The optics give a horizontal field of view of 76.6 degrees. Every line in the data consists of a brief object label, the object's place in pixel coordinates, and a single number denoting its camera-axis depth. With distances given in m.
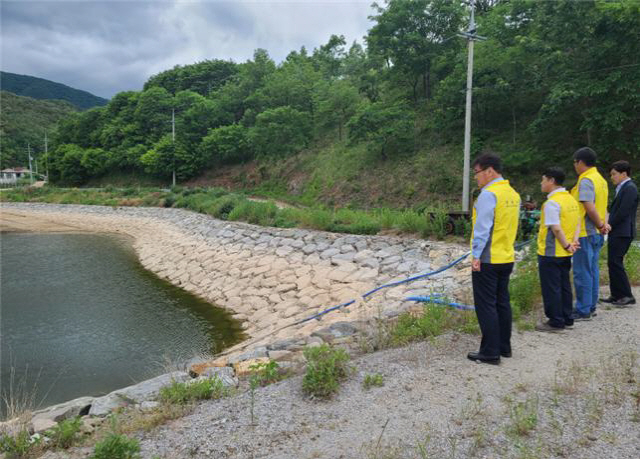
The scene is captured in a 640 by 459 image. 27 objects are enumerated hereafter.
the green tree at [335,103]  28.19
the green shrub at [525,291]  5.36
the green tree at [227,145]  37.47
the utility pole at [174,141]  41.62
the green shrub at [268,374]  4.08
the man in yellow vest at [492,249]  3.75
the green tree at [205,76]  60.44
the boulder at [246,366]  4.62
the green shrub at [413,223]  10.09
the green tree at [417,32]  22.47
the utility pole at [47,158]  54.19
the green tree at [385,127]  21.91
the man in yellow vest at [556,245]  4.57
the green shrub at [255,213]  15.41
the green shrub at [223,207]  18.30
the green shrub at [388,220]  11.08
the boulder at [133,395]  4.12
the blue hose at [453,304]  5.17
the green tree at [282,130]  29.75
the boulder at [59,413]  3.81
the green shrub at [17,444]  3.06
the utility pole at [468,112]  14.69
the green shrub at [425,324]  4.68
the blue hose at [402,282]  7.59
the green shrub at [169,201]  26.53
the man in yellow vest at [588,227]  4.89
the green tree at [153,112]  51.94
